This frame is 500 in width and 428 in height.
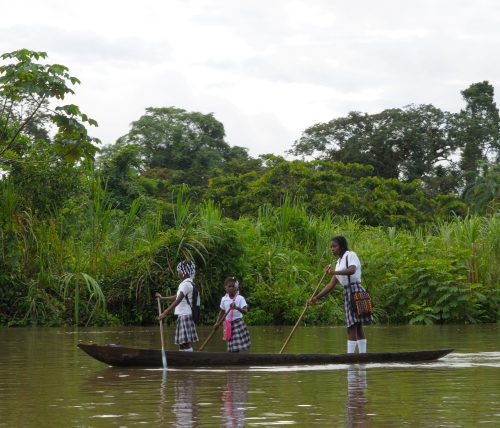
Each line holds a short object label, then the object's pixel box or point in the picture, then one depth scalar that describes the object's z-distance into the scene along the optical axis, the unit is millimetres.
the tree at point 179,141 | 54844
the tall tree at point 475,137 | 52688
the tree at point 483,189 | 44281
